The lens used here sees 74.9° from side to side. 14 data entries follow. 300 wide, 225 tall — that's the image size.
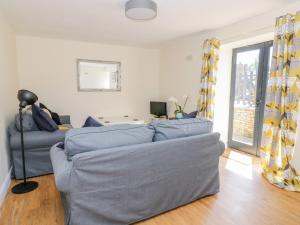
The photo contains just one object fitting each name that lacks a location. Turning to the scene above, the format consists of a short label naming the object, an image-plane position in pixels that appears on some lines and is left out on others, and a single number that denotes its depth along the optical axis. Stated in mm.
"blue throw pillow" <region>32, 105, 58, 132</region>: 2686
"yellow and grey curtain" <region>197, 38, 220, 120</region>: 3449
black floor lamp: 2156
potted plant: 3561
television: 4902
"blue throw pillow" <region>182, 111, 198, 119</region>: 2396
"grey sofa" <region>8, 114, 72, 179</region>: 2482
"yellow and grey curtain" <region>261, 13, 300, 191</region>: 2359
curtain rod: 2735
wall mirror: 4457
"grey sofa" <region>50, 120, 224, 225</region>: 1439
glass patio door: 3309
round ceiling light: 2240
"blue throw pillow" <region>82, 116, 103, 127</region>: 1925
